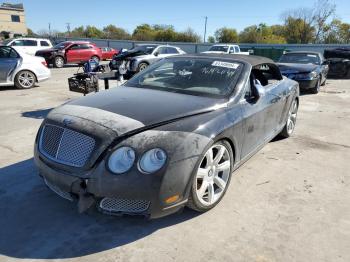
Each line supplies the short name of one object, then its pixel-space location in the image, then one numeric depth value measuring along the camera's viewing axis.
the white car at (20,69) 10.23
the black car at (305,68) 11.13
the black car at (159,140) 2.73
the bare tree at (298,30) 68.88
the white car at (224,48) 21.20
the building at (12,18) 74.50
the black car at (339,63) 17.45
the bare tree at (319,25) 65.81
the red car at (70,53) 19.28
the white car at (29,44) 20.80
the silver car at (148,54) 14.72
